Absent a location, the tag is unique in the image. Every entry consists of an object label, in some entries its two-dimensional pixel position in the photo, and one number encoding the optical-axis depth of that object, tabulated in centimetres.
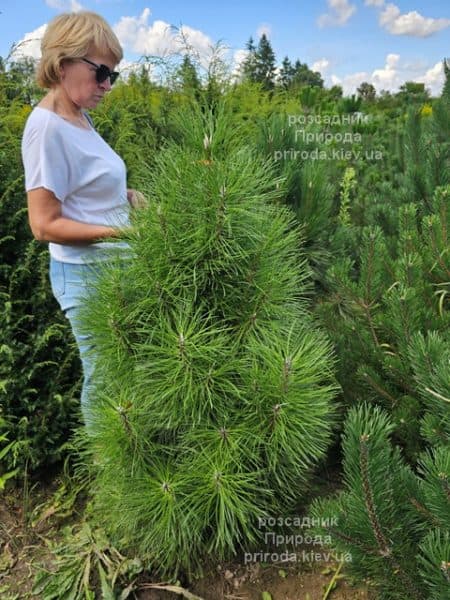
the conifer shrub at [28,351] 240
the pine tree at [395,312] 181
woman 177
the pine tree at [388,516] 123
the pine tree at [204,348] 148
